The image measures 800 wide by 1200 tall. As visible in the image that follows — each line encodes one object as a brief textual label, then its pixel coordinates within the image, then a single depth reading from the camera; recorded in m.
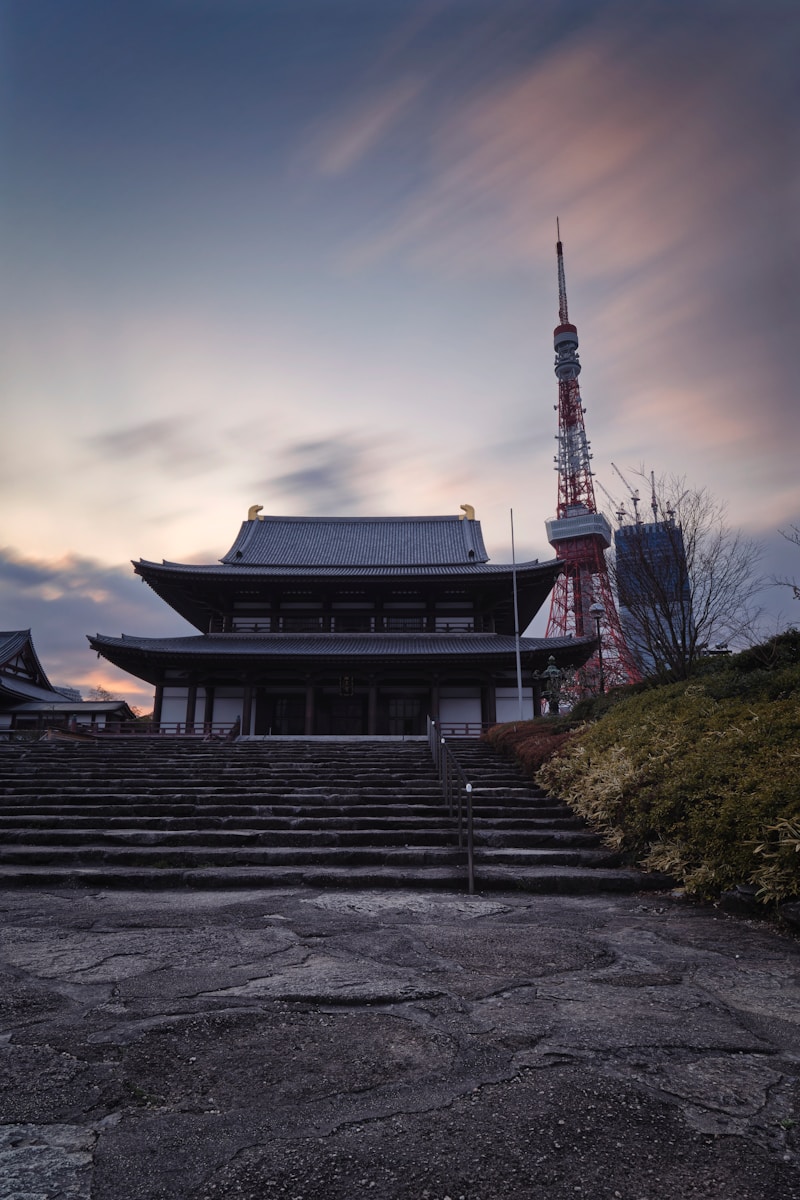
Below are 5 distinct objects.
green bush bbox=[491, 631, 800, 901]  5.80
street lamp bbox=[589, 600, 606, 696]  15.44
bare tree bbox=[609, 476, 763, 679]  12.26
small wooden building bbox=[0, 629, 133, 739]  34.38
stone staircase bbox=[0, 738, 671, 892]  7.16
